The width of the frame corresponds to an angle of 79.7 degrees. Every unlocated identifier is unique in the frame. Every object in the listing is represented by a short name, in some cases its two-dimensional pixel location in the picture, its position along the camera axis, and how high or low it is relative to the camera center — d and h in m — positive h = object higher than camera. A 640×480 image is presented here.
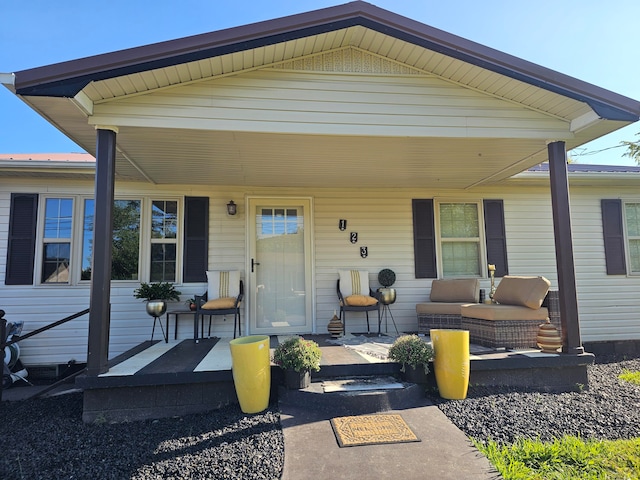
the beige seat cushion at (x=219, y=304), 4.86 -0.40
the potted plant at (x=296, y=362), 3.15 -0.74
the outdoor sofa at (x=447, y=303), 5.08 -0.46
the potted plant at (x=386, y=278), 5.68 -0.12
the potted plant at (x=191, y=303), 4.95 -0.40
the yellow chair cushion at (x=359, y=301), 5.26 -0.42
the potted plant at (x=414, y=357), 3.33 -0.76
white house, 3.36 +1.29
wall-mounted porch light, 5.50 +0.92
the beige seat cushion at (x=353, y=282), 5.59 -0.17
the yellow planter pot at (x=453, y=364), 3.27 -0.81
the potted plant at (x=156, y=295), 4.82 -0.29
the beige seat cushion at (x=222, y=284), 5.26 -0.16
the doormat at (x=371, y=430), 2.52 -1.11
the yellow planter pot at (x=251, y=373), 3.04 -0.81
